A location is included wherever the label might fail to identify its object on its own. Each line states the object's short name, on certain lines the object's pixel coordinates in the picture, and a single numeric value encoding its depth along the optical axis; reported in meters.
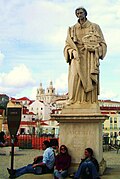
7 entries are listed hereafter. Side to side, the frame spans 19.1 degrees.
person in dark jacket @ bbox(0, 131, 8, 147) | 20.72
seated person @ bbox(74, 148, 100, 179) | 7.75
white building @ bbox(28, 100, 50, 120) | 128.75
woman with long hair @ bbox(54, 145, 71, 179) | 8.16
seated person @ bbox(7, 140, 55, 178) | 8.69
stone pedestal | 8.45
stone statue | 8.85
